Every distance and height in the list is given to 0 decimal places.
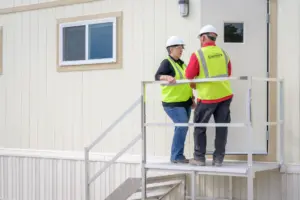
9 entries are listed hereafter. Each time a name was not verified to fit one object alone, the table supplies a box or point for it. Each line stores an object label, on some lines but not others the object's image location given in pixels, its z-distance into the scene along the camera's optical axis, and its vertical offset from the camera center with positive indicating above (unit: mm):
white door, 11749 +691
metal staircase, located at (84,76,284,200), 10004 -803
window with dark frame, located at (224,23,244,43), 11969 +951
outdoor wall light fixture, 12465 +1346
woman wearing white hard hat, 11430 +34
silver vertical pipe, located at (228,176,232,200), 11827 -1160
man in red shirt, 10576 +92
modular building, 11595 +217
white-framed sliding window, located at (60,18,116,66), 13808 +971
